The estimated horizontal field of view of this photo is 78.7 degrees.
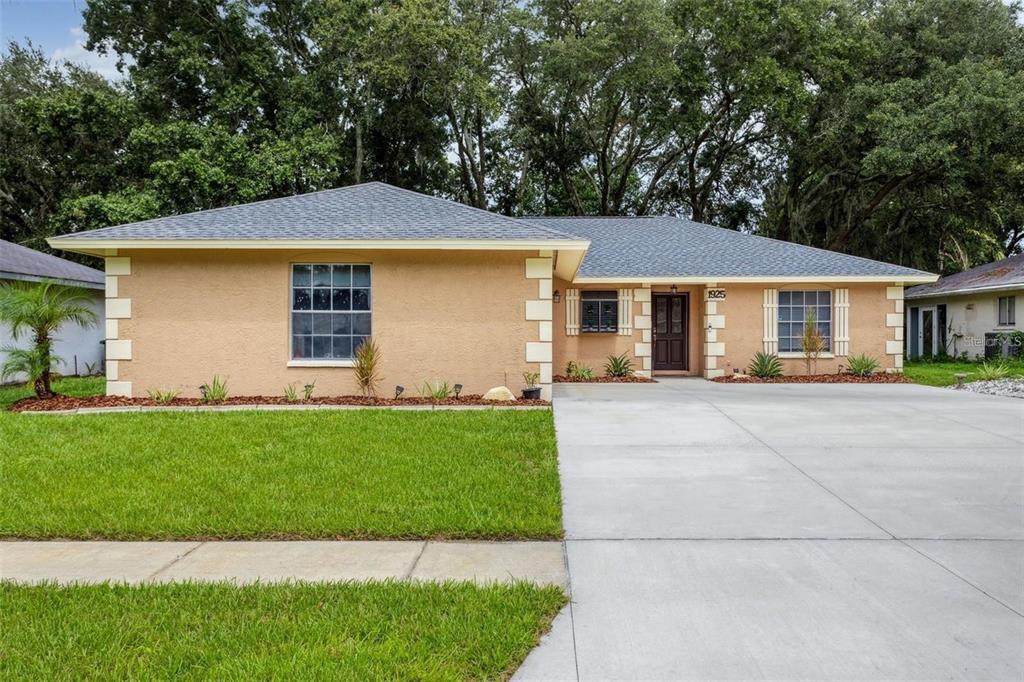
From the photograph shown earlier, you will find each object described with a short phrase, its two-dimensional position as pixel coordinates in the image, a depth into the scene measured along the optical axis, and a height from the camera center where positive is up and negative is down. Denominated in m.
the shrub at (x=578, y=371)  14.83 -0.72
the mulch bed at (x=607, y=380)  14.36 -0.92
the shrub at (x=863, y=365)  14.94 -0.59
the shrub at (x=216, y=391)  10.02 -0.80
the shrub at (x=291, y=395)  10.11 -0.87
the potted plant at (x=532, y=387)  10.35 -0.77
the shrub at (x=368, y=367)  10.22 -0.42
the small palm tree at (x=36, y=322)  9.95 +0.33
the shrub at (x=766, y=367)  15.09 -0.63
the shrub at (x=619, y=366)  15.23 -0.61
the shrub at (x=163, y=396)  9.97 -0.87
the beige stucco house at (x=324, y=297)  10.13 +0.75
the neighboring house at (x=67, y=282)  13.91 +1.44
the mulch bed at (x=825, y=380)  14.27 -0.91
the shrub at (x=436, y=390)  10.39 -0.81
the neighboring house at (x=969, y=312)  19.17 +0.98
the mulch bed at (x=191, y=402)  9.61 -0.95
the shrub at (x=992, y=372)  14.15 -0.74
